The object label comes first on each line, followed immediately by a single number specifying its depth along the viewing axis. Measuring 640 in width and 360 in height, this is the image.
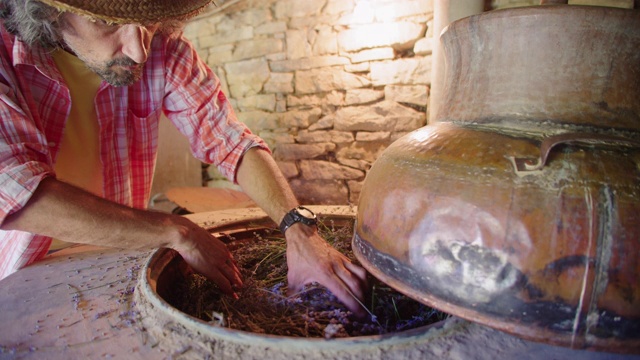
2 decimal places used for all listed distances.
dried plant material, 1.18
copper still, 0.69
